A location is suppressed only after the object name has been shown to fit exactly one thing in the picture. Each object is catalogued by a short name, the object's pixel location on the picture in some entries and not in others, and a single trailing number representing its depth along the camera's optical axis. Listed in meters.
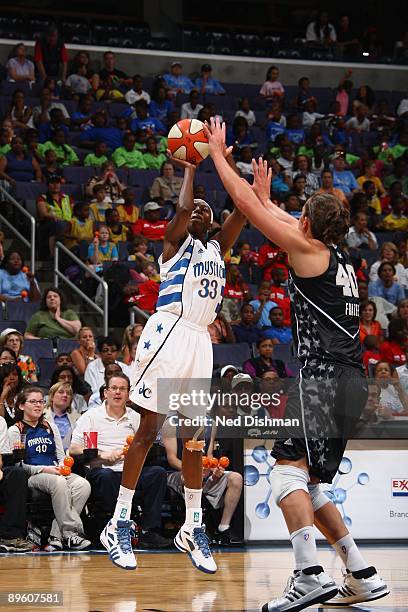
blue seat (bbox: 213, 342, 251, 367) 13.15
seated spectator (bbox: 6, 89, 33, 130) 17.45
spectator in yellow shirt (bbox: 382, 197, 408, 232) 17.72
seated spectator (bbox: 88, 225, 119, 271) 14.55
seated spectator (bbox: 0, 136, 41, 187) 16.17
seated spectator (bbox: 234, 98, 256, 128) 19.89
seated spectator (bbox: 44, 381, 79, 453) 10.55
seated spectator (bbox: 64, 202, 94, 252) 15.01
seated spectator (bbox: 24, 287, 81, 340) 12.82
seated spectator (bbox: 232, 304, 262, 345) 13.76
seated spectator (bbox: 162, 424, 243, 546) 10.00
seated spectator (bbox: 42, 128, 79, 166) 16.95
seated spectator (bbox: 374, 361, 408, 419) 11.26
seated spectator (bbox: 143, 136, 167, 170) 17.72
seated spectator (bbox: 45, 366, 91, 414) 10.88
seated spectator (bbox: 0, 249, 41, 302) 13.53
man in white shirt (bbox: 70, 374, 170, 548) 9.74
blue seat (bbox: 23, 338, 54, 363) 12.44
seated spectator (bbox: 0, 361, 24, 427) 10.41
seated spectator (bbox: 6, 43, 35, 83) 18.91
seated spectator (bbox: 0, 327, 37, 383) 11.36
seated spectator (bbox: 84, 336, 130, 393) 11.91
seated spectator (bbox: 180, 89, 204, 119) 19.25
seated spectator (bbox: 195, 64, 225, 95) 20.77
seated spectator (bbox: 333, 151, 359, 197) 18.41
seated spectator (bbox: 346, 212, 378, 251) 16.67
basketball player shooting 6.93
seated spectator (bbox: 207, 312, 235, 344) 13.45
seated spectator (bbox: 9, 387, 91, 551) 9.51
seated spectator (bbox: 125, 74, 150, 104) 19.30
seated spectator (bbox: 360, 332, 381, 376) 13.48
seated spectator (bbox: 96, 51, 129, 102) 19.30
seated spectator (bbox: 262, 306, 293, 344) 13.98
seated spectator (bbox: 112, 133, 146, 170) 17.47
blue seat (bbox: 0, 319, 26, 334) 12.67
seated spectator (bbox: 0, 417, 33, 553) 9.41
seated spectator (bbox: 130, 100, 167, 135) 18.58
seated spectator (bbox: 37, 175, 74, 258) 14.81
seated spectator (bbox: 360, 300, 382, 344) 14.08
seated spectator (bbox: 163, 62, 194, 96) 20.56
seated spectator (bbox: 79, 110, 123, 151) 17.88
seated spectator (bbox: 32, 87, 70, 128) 17.70
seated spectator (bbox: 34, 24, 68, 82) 19.09
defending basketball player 5.74
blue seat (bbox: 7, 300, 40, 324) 13.26
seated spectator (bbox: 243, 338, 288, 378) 12.38
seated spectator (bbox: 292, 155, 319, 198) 17.72
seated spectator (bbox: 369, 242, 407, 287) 15.78
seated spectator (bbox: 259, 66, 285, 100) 21.16
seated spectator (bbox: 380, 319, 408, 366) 13.72
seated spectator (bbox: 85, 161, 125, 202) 16.19
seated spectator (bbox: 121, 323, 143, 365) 11.98
